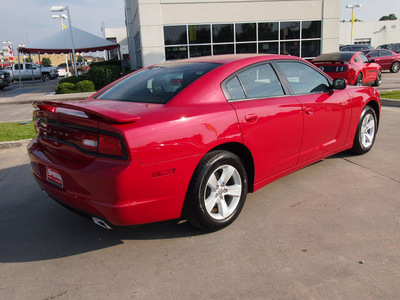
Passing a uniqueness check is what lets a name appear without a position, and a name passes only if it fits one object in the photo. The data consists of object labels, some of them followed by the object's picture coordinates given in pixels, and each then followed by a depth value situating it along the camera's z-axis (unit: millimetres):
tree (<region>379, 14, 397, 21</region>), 125238
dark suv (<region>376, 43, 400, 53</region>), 36438
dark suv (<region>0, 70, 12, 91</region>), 24394
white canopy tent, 21641
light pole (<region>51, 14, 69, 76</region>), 24895
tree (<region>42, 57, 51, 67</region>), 82100
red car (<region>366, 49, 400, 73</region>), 21938
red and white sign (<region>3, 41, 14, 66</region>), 28509
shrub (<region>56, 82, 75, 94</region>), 15382
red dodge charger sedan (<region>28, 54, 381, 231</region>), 2645
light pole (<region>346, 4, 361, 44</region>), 39691
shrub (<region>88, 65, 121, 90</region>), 17188
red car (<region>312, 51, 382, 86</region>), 11859
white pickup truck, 35438
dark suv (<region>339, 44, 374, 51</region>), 28297
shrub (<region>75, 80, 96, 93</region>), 15391
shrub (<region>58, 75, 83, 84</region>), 17188
